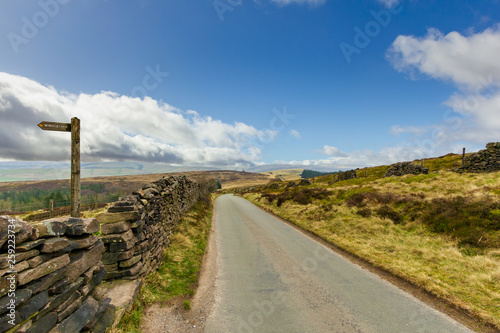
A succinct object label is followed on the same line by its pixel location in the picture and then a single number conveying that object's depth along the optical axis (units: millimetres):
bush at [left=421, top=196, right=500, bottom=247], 10547
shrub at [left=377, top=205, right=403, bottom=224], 15294
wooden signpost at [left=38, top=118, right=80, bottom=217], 7832
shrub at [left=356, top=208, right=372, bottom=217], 17219
